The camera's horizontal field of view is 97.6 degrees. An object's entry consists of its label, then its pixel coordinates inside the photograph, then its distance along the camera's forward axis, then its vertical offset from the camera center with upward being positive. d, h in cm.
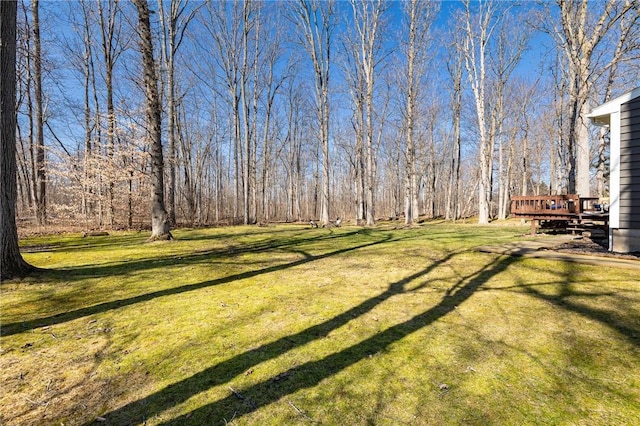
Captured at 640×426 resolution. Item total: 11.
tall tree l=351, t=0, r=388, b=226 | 1625 +921
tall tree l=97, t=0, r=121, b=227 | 1342 +649
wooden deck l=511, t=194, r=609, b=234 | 770 -30
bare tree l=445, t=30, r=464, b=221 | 2398 +810
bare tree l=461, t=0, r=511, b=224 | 1680 +831
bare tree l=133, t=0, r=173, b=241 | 782 +282
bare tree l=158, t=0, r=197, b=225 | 1229 +695
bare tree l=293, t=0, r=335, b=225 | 1623 +845
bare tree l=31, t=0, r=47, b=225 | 1248 +288
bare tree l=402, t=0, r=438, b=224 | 1503 +888
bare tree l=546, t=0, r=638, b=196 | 1048 +533
